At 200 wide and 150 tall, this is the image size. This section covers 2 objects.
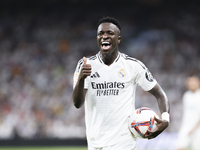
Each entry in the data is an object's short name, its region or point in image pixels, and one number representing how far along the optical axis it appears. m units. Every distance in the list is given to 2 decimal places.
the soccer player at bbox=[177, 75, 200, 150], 16.64
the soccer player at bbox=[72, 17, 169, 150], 8.77
